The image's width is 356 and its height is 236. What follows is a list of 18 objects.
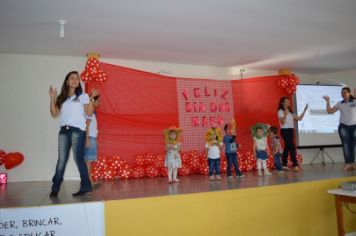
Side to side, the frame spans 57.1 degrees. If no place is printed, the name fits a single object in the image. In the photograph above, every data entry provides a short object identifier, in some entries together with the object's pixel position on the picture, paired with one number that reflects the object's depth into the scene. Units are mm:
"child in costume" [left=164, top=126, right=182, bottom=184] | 4348
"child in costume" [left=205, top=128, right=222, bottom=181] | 4586
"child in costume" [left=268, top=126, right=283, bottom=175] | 5285
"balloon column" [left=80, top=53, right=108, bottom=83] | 4988
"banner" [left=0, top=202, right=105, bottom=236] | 2664
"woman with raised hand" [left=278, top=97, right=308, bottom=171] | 5371
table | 3037
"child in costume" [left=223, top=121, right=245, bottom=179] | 4691
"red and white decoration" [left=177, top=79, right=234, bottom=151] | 5709
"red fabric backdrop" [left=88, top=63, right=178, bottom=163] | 5207
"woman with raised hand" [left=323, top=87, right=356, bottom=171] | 5254
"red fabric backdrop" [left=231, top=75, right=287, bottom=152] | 6102
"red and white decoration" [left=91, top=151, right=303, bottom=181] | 5004
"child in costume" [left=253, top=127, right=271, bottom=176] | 5025
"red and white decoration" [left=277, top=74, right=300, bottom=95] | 6516
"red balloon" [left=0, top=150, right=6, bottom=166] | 4825
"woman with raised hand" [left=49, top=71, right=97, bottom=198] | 3172
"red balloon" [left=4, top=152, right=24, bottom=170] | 4859
